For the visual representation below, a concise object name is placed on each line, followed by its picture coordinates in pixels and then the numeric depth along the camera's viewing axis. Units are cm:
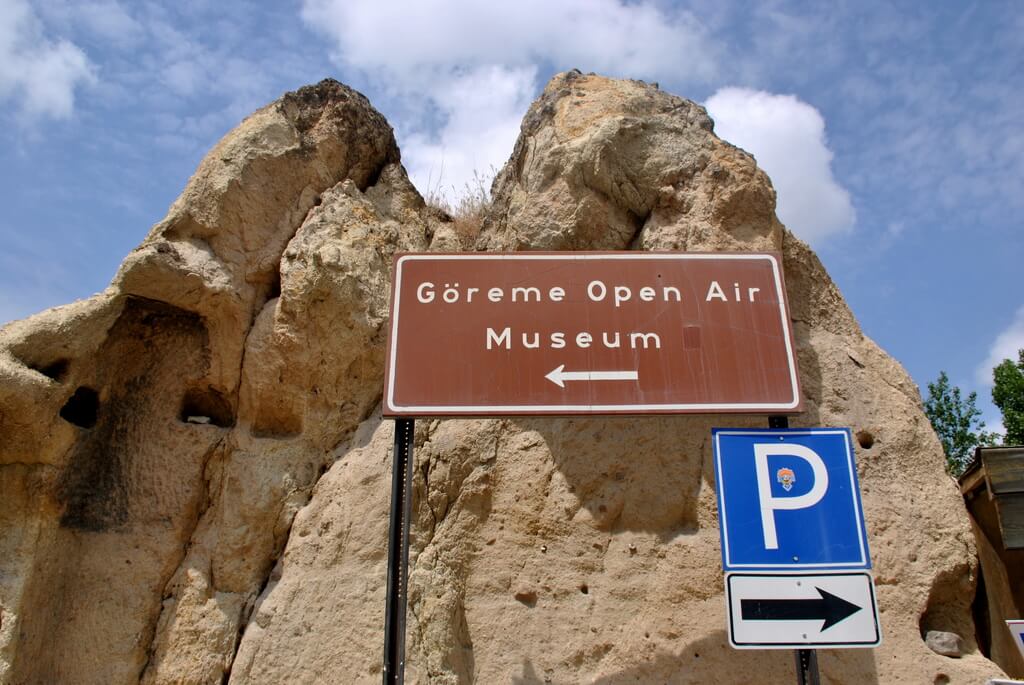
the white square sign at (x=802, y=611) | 308
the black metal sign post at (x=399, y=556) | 318
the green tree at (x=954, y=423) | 1531
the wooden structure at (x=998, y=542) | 431
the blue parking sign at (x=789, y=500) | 320
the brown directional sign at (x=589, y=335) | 362
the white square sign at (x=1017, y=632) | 392
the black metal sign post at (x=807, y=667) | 309
